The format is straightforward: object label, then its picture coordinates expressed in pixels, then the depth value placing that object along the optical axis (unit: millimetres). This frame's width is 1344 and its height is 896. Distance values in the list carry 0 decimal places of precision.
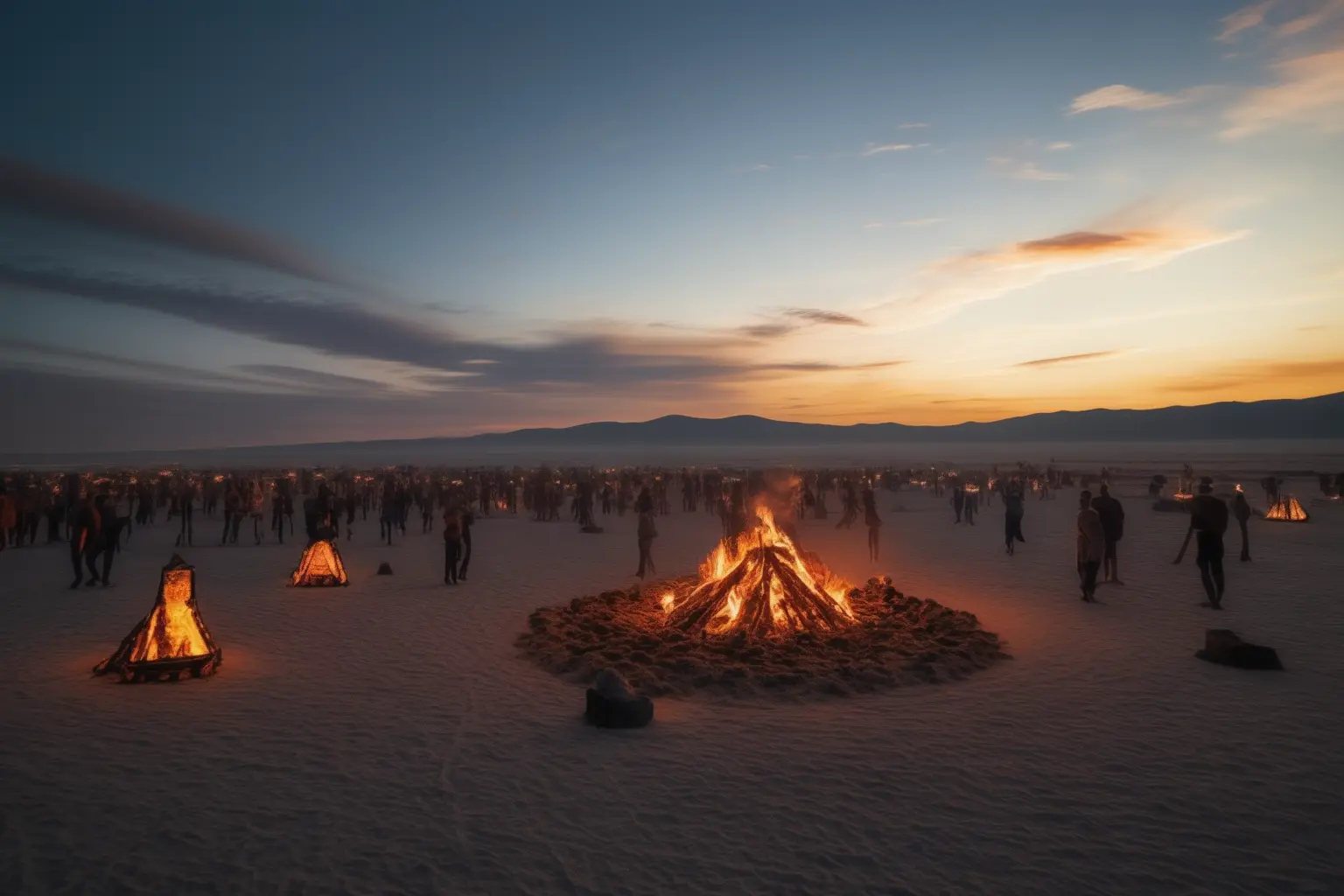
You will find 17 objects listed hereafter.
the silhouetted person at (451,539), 16719
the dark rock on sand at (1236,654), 9680
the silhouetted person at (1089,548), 13977
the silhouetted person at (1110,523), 15047
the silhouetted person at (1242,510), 18047
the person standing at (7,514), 22484
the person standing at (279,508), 25153
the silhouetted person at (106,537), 16594
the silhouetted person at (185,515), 25578
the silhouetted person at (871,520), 20625
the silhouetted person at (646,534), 17797
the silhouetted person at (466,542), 17469
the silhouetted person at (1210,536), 12656
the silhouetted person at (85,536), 16016
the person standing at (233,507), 25094
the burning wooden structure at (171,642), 9508
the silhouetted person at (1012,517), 21788
